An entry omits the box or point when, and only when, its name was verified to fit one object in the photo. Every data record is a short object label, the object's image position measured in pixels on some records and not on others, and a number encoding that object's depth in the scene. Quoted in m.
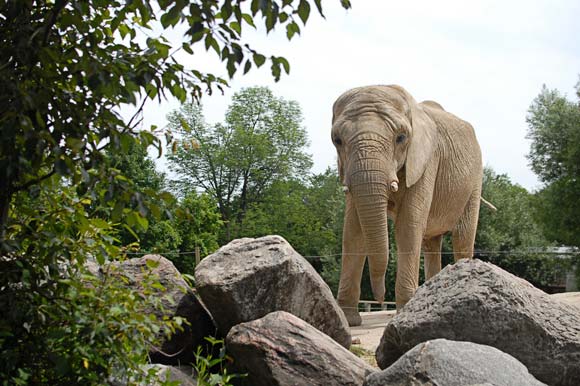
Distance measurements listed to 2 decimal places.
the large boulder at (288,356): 5.91
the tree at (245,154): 38.53
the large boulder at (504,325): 6.43
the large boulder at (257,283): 6.95
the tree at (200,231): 30.34
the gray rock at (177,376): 5.59
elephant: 9.69
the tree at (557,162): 24.75
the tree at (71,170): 3.35
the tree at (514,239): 30.75
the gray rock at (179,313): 6.97
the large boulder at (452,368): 5.12
